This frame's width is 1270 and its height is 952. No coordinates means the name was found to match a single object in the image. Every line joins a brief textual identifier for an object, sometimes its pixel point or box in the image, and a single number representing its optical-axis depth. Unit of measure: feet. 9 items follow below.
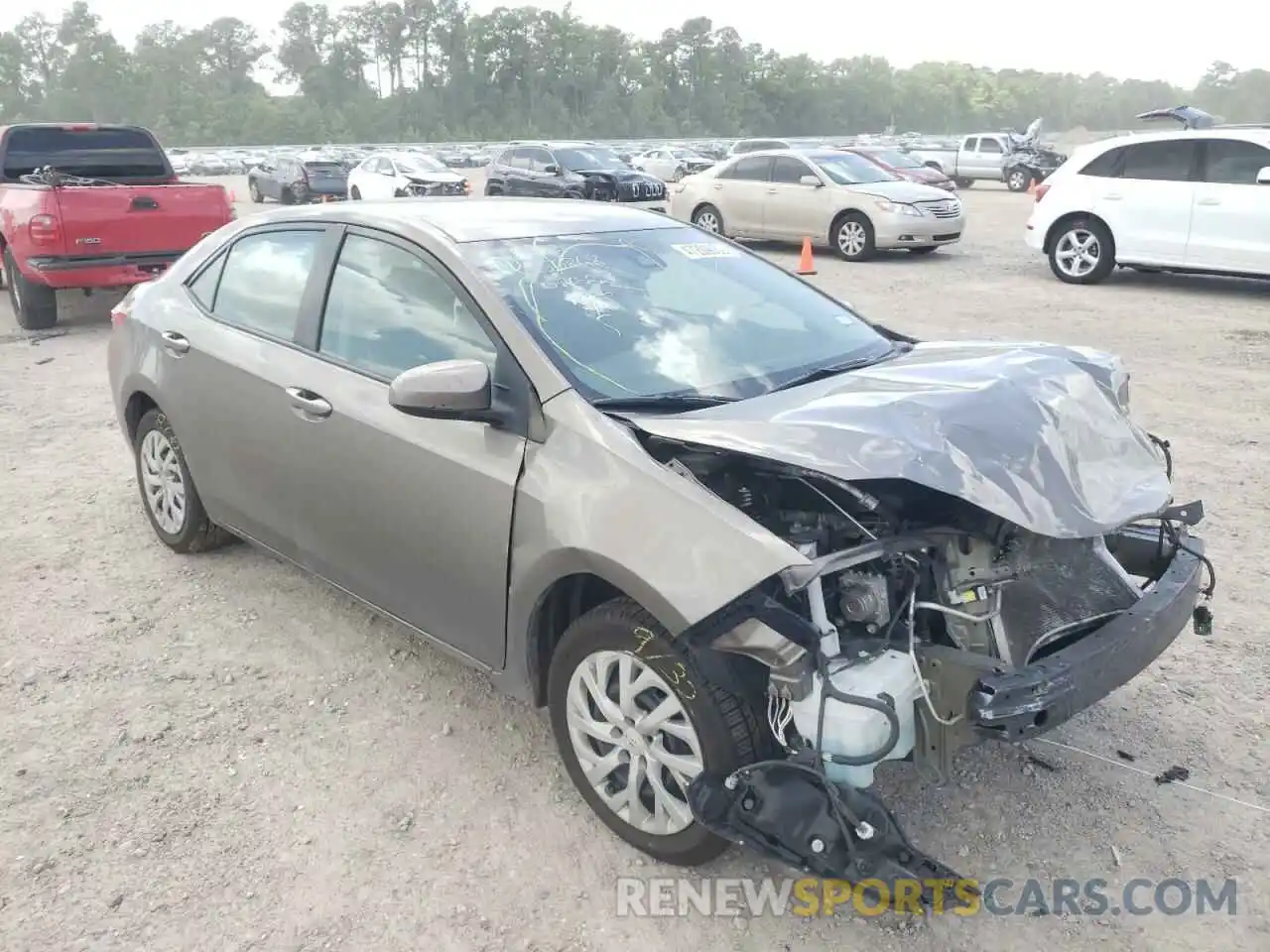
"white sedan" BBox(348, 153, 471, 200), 76.38
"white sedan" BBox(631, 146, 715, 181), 122.52
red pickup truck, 30.60
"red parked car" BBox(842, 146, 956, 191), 59.82
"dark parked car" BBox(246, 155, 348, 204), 87.40
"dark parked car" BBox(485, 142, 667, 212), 71.97
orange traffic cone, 43.73
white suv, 35.01
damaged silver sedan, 8.13
